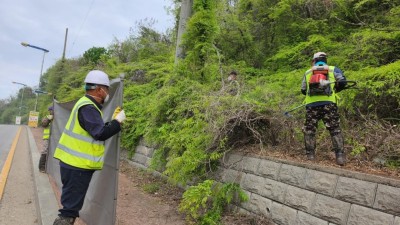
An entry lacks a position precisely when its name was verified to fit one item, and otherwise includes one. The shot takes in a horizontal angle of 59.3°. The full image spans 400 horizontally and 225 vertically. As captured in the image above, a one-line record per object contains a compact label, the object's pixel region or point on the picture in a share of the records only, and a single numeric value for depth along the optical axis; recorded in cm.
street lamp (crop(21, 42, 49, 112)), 3691
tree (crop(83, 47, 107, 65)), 3119
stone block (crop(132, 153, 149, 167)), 983
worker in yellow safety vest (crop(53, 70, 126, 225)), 393
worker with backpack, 500
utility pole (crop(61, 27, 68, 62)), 4024
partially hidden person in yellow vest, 981
